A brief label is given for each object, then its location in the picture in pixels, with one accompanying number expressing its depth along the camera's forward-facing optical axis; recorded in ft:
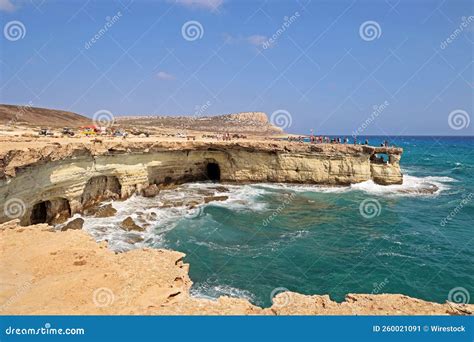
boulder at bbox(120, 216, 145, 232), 71.08
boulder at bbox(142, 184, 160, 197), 97.76
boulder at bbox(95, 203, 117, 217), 78.97
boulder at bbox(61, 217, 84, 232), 68.30
